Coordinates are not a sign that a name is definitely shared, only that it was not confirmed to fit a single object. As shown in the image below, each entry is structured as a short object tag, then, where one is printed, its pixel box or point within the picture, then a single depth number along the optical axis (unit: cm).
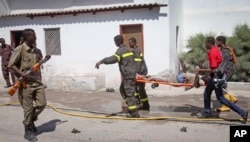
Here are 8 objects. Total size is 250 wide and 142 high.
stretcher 759
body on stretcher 756
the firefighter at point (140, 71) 852
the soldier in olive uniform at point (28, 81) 647
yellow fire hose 757
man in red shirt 708
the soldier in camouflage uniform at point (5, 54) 1336
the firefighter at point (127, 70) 784
